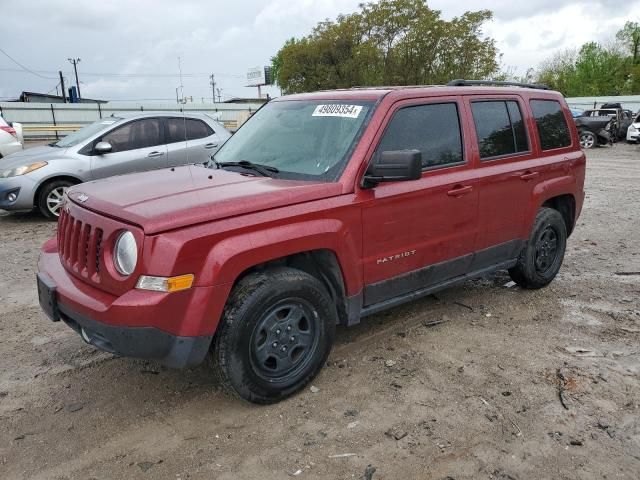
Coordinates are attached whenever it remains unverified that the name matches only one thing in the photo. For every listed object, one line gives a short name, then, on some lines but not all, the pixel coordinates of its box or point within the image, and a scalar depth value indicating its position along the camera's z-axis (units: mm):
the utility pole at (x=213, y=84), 91562
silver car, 8031
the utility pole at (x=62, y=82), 48691
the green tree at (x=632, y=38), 56875
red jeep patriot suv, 2842
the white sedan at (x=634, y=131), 22625
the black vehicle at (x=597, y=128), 22219
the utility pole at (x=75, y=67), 61878
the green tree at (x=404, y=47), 36750
